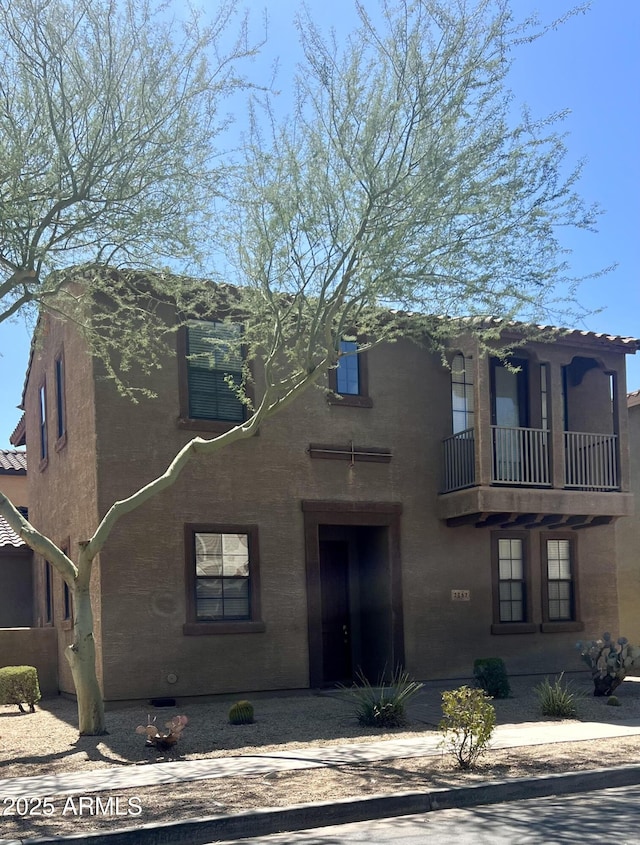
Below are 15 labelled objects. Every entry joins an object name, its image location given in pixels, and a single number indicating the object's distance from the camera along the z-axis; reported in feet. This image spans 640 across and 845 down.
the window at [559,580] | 58.18
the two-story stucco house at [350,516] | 47.24
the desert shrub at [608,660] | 47.14
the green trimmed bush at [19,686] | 48.73
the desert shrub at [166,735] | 34.22
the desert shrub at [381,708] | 39.63
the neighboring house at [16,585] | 65.10
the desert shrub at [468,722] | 30.86
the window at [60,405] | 55.01
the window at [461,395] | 56.90
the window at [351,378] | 53.26
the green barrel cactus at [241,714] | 40.47
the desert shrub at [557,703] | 42.68
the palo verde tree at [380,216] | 36.60
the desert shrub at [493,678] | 48.03
